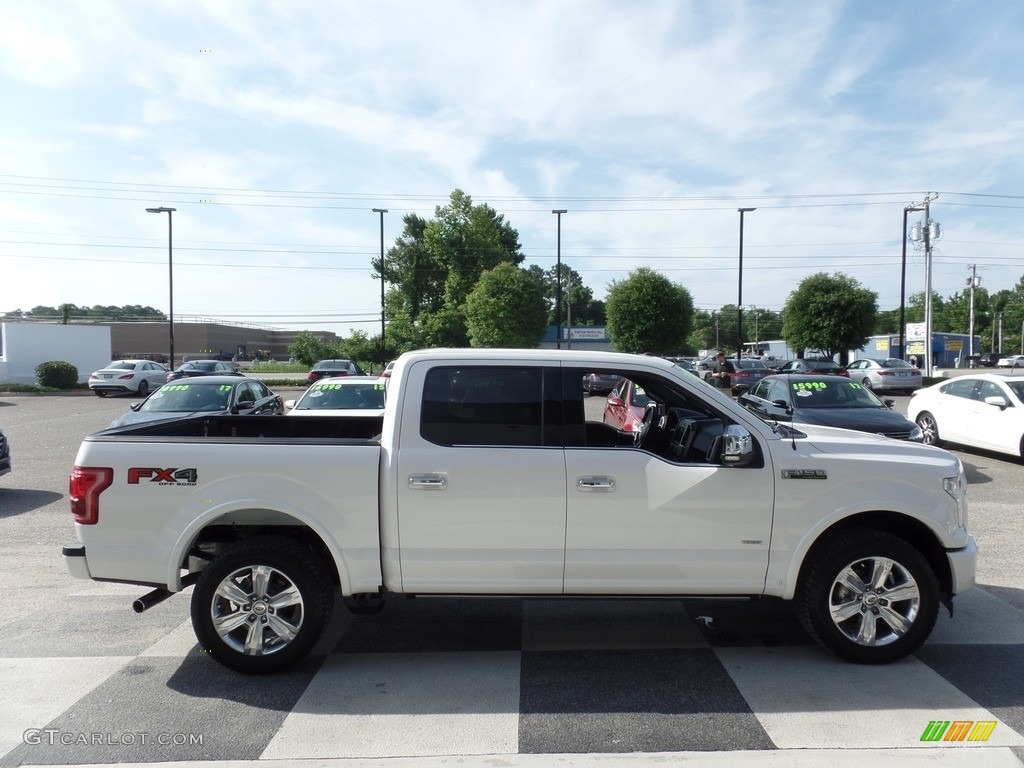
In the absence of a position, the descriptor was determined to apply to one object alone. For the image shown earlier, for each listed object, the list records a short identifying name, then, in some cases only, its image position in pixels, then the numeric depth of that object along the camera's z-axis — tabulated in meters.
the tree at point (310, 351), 54.09
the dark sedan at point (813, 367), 31.10
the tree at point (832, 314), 38.78
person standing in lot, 16.36
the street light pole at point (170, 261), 37.69
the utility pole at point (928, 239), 38.81
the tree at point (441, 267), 57.50
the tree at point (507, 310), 47.44
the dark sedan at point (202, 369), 33.84
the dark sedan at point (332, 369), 31.23
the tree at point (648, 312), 38.12
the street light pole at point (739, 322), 39.89
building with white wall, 36.72
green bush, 33.56
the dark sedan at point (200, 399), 13.05
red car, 9.60
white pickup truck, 4.41
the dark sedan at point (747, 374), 32.66
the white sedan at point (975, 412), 11.78
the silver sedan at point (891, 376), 31.06
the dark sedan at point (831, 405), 10.48
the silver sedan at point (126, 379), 30.20
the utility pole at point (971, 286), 73.00
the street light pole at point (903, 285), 40.38
